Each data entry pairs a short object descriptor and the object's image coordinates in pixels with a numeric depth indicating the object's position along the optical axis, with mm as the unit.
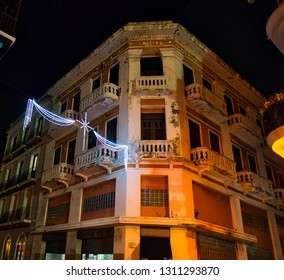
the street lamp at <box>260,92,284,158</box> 6205
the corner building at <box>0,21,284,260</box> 11242
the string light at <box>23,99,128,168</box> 10470
